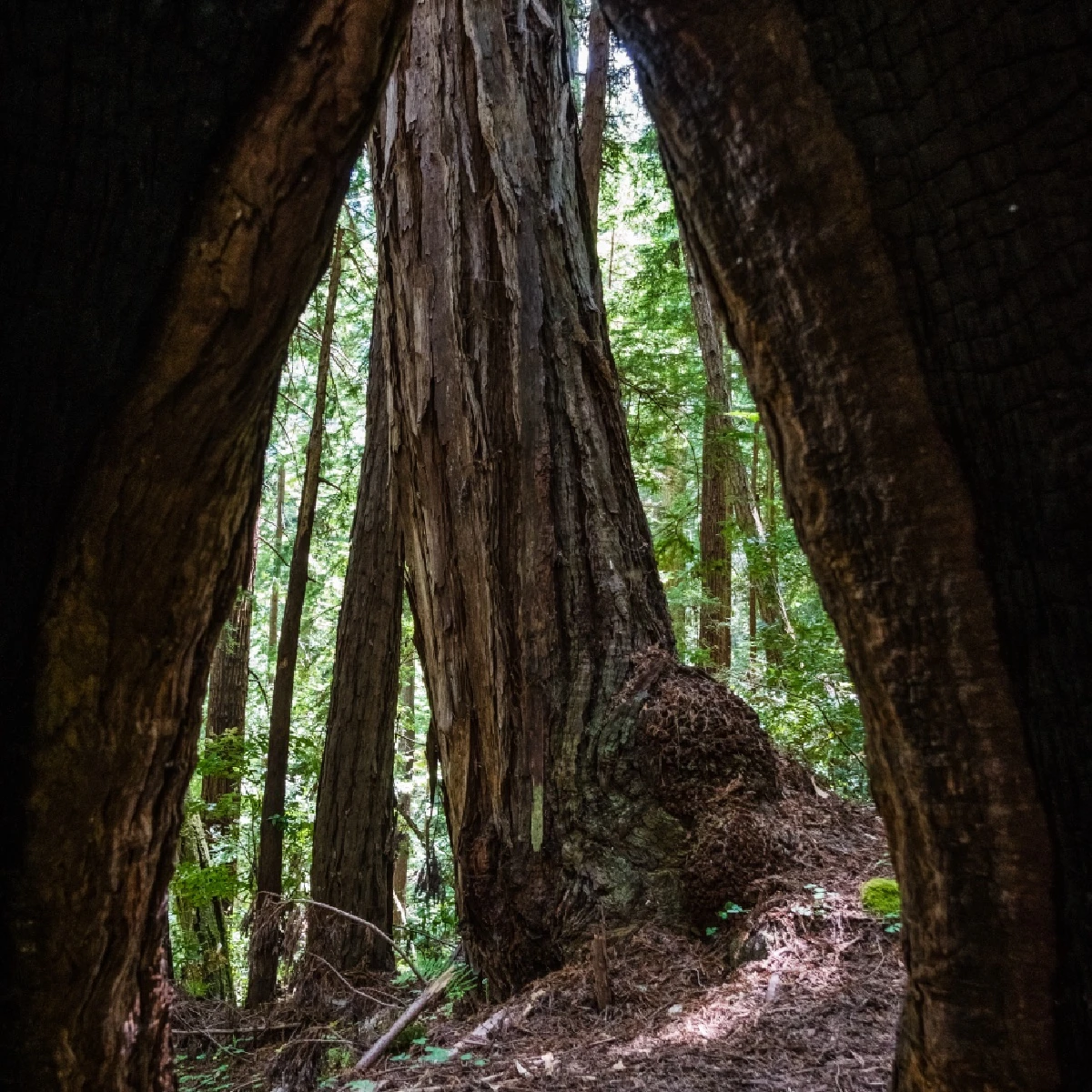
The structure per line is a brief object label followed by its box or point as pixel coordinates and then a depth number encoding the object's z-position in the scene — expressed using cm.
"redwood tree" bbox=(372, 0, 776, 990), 408
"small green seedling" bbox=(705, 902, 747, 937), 378
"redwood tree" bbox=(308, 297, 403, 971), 690
